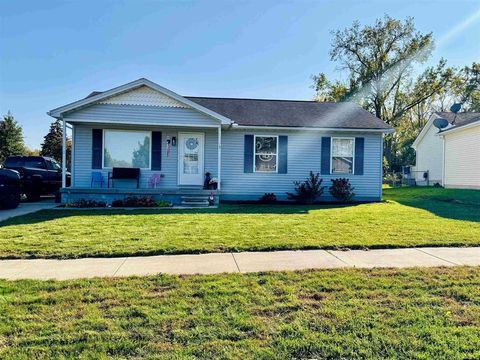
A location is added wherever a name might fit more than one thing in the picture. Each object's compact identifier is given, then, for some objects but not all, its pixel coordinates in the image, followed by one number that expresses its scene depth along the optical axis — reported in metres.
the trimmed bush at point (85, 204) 11.25
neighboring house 18.48
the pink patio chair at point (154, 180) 13.11
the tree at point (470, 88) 35.69
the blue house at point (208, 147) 11.98
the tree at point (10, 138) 34.84
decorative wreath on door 13.40
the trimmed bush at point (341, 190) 13.28
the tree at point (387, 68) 30.62
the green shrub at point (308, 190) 13.12
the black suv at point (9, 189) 10.34
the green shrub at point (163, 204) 11.50
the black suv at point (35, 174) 13.36
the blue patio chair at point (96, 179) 12.82
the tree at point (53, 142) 32.03
